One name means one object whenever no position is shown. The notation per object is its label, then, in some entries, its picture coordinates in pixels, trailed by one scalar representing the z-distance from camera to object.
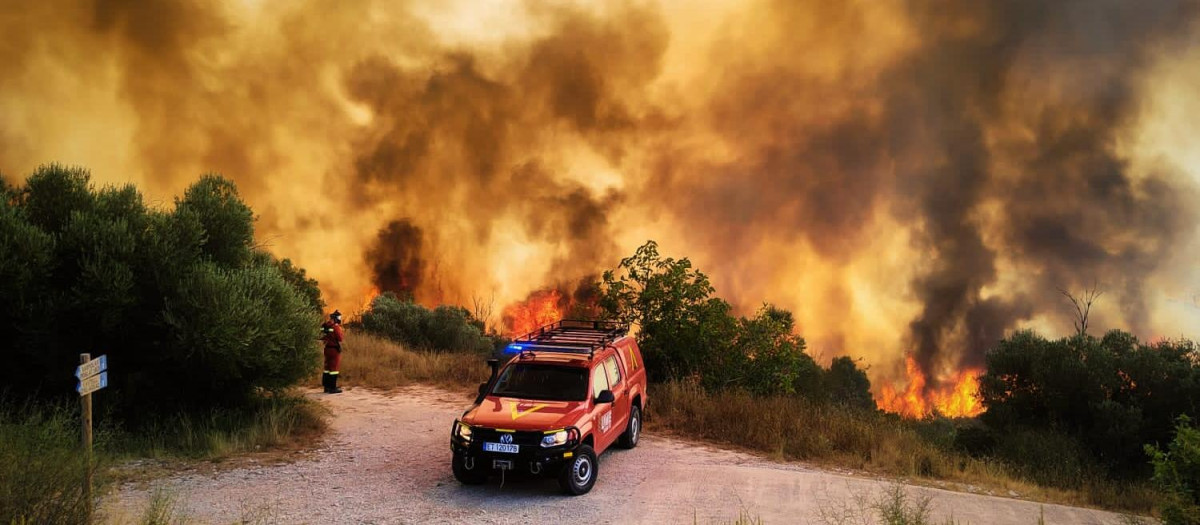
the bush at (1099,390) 17.31
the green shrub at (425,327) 30.72
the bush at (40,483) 7.14
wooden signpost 8.27
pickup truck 10.11
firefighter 19.12
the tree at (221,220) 15.55
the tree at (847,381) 41.31
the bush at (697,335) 19.03
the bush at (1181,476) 7.34
